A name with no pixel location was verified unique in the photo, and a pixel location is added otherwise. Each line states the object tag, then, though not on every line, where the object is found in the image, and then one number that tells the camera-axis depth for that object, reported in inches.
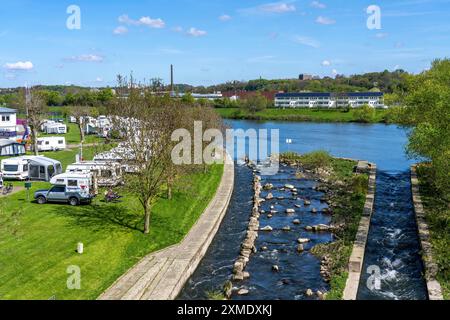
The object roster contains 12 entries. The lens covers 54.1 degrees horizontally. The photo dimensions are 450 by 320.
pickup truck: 1240.2
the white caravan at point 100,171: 1167.8
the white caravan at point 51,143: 2207.2
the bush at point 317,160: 2221.3
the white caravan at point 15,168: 1521.9
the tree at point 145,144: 1045.2
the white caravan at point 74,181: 1286.9
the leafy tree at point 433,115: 1046.4
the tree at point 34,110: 2037.5
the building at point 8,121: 2615.7
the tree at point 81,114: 2611.2
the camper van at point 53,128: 2984.7
